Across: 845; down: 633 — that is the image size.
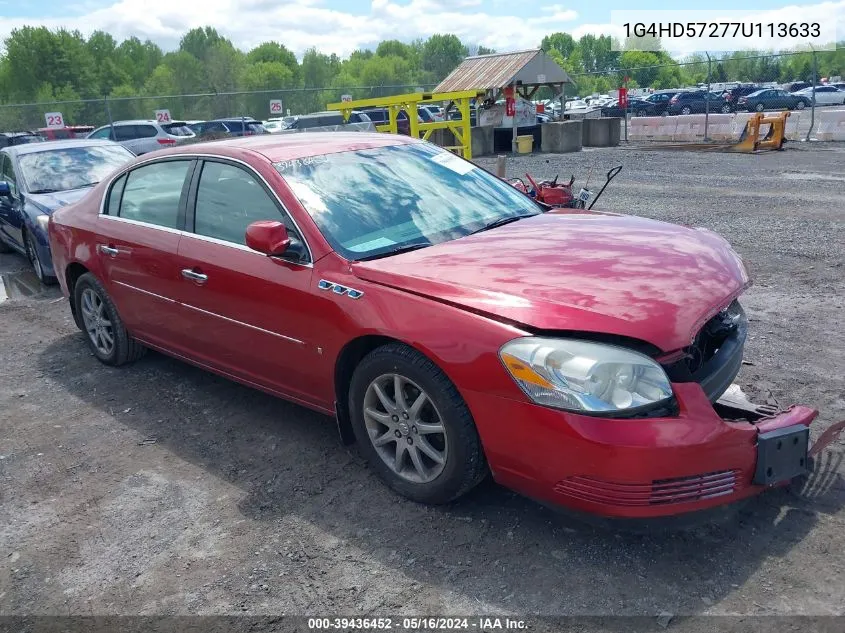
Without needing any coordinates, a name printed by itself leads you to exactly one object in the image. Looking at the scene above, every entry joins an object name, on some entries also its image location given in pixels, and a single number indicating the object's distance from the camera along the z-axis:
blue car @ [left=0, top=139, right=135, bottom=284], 8.12
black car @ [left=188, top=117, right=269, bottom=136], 27.52
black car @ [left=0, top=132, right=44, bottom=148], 24.05
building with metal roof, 23.53
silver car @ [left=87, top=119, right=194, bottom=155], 23.52
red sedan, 2.80
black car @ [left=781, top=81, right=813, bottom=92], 53.52
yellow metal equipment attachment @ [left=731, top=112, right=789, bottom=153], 19.75
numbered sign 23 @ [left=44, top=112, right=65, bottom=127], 25.82
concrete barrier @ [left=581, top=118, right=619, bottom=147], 24.98
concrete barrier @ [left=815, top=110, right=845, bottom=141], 21.34
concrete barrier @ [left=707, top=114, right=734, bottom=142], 23.64
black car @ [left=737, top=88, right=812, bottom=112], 39.62
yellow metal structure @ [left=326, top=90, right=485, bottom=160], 15.55
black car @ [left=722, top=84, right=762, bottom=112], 41.66
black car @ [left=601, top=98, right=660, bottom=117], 45.44
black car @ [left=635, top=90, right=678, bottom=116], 44.77
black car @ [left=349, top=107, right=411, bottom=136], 29.23
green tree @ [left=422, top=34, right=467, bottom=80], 143.00
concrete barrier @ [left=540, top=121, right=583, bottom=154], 23.28
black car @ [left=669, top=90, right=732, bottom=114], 43.28
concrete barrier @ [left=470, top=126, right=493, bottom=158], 23.52
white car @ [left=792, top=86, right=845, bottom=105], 41.87
